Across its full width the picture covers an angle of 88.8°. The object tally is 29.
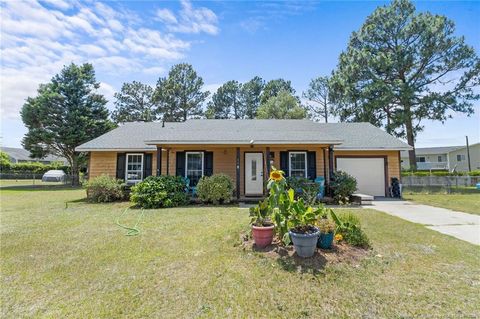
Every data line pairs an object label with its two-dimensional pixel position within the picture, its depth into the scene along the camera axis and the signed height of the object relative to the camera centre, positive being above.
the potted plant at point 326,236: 4.18 -1.03
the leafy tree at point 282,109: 27.70 +7.82
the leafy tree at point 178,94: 33.81 +11.43
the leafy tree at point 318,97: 32.84 +10.66
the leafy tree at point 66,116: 21.92 +5.50
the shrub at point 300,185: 10.04 -0.38
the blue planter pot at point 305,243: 3.80 -1.05
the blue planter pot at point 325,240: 4.18 -1.10
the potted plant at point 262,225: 4.39 -0.92
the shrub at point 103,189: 10.86 -0.58
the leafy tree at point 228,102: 38.03 +11.54
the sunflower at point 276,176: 4.33 +0.00
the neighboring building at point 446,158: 35.78 +2.88
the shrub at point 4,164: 30.38 +1.53
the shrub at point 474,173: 22.83 +0.22
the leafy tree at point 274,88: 36.50 +13.39
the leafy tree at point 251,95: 37.88 +12.64
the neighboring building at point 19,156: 48.71 +4.28
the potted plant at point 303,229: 3.82 -0.89
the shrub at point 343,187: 10.40 -0.49
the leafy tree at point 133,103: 35.12 +10.67
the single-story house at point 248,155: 10.55 +1.02
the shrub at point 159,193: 9.33 -0.65
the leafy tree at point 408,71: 21.38 +9.63
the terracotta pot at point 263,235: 4.38 -1.07
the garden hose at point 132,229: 5.67 -1.30
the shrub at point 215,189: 9.93 -0.53
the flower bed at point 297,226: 3.98 -0.89
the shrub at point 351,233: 4.41 -1.04
